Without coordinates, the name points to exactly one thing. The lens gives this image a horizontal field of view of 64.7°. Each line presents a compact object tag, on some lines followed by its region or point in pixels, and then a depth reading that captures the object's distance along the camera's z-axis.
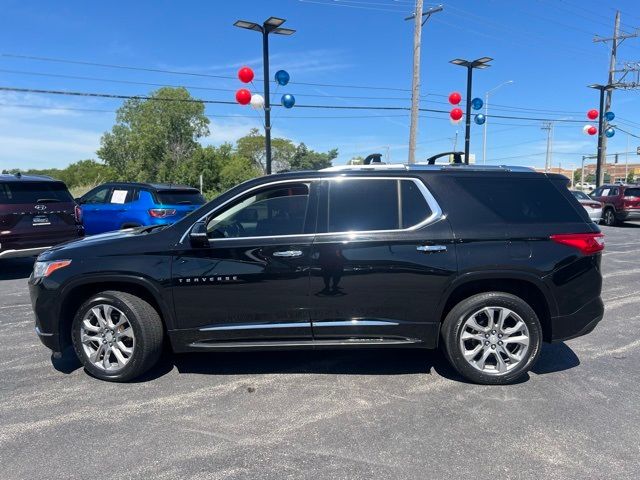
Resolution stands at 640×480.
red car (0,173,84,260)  8.53
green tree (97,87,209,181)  63.06
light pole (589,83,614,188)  29.28
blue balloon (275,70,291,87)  14.52
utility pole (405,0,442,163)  18.64
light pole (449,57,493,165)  20.38
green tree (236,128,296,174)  77.25
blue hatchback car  11.09
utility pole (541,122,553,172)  52.28
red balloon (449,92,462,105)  19.83
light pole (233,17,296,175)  13.59
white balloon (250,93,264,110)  14.39
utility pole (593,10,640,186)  32.28
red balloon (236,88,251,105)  14.27
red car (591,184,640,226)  20.92
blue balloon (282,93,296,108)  15.52
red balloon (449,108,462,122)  19.66
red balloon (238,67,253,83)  14.10
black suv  4.11
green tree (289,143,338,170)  73.25
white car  20.39
